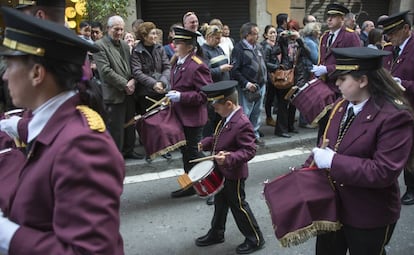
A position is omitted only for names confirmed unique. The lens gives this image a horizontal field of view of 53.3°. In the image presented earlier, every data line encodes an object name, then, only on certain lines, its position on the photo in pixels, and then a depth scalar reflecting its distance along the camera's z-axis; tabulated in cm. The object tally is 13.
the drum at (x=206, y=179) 345
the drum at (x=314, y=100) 470
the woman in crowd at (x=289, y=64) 734
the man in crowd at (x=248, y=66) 660
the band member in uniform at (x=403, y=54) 449
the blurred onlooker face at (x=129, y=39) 719
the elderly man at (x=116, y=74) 572
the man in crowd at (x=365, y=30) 967
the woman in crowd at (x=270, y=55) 743
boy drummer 355
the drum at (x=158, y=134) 459
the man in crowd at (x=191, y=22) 584
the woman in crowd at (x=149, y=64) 588
